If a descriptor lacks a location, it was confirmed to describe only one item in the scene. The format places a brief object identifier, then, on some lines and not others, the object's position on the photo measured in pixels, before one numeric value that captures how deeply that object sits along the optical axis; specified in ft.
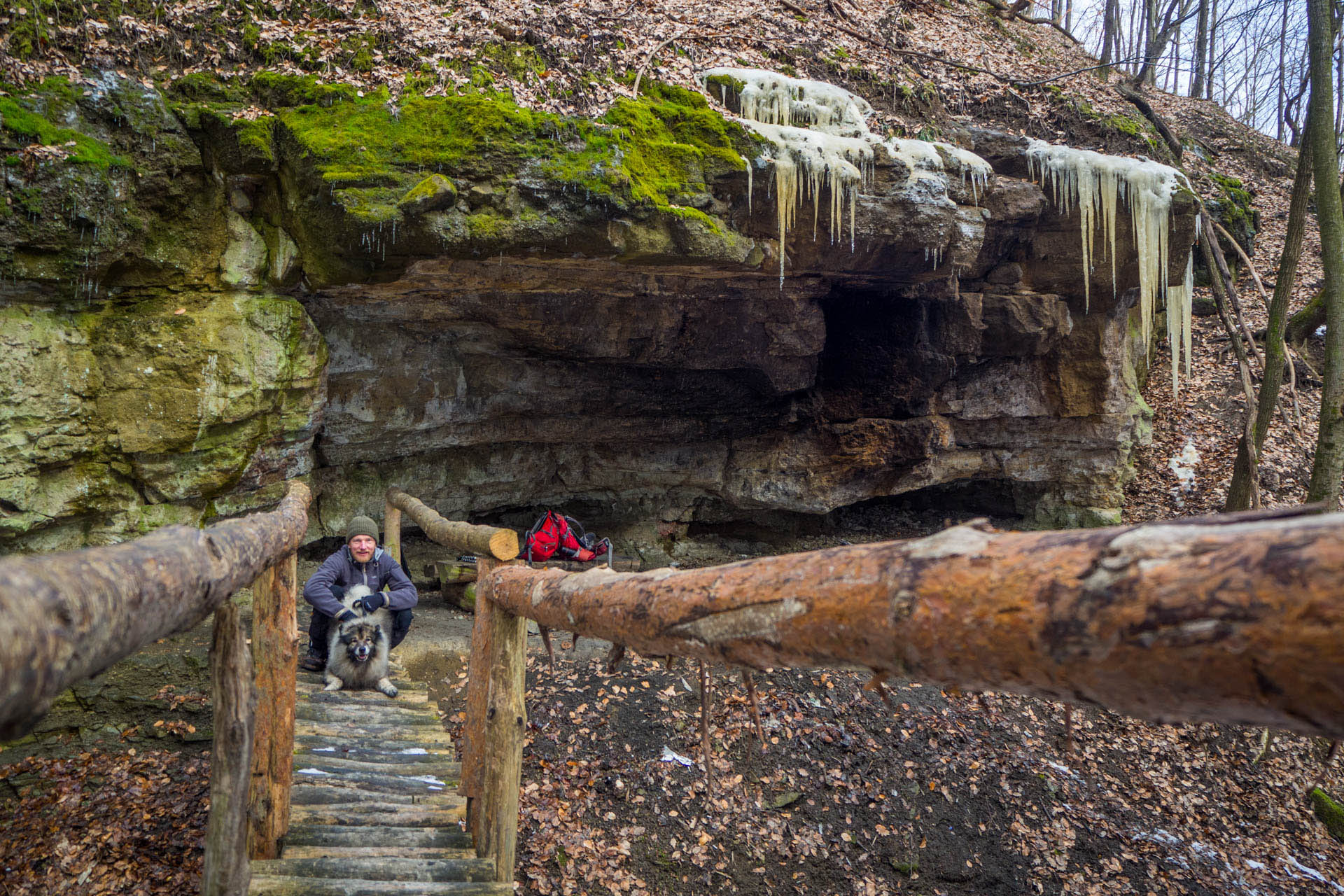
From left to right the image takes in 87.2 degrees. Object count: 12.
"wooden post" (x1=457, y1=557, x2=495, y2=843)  13.56
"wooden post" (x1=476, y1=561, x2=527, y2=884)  12.75
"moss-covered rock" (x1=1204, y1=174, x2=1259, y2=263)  42.75
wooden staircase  12.04
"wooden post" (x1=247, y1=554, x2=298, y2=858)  12.69
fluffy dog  19.43
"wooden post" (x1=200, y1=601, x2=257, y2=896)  9.88
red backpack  30.63
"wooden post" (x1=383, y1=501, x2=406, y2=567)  32.37
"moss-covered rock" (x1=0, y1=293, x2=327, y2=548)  20.44
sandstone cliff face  21.42
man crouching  19.01
